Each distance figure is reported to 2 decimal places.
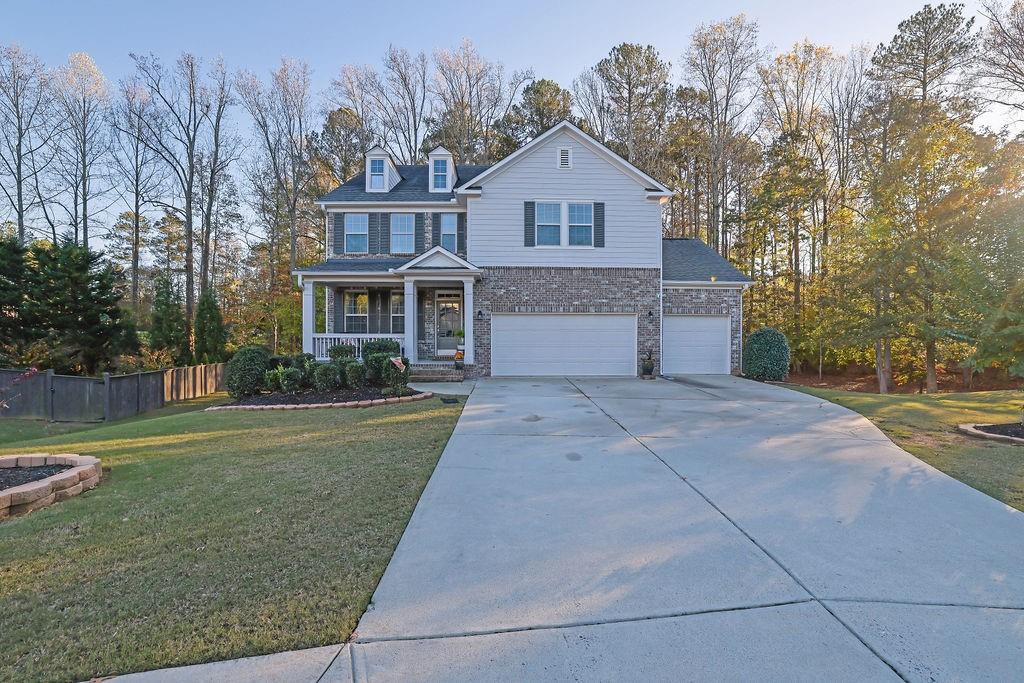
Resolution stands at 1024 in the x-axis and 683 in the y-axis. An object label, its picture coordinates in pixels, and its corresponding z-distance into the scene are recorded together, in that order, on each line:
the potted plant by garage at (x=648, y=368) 13.57
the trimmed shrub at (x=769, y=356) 13.48
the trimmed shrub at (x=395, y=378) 10.00
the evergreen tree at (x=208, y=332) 18.11
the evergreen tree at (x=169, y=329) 18.05
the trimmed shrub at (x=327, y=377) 10.09
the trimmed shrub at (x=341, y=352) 11.69
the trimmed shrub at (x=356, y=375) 10.20
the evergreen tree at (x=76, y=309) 13.31
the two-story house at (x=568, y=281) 13.69
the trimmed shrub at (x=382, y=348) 11.78
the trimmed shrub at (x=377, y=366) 10.18
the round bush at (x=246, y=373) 10.45
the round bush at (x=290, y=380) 10.25
